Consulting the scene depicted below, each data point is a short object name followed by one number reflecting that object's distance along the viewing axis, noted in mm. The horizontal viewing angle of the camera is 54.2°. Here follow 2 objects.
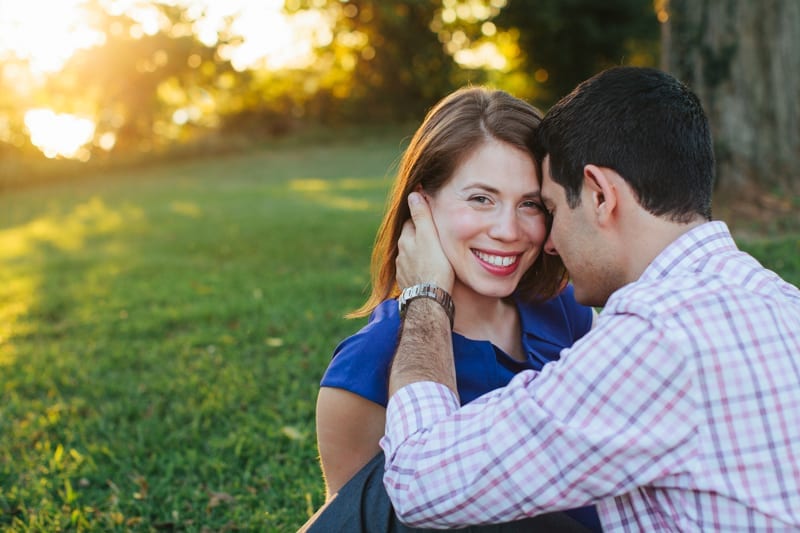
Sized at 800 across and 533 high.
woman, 2576
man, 1688
